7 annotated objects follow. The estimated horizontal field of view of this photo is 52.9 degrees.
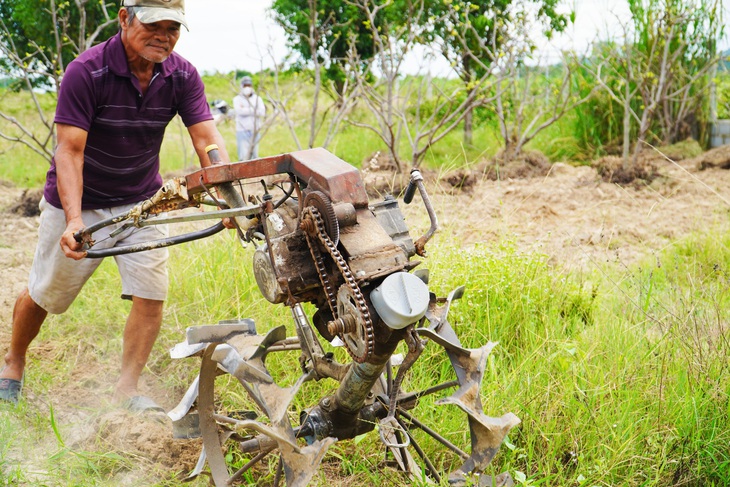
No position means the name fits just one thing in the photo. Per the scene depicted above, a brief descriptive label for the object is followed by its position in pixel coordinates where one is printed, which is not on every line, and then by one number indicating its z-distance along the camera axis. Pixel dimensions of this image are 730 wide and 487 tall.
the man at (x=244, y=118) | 9.98
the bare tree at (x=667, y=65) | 7.50
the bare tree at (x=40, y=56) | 6.63
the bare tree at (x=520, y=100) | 7.55
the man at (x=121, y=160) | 2.95
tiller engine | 1.93
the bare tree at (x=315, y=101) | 6.46
